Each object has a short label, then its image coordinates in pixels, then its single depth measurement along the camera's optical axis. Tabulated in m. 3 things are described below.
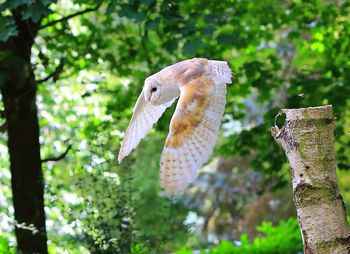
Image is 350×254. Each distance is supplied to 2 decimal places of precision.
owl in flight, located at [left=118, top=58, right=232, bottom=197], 3.62
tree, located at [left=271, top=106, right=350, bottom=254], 4.69
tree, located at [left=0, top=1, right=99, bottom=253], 9.63
